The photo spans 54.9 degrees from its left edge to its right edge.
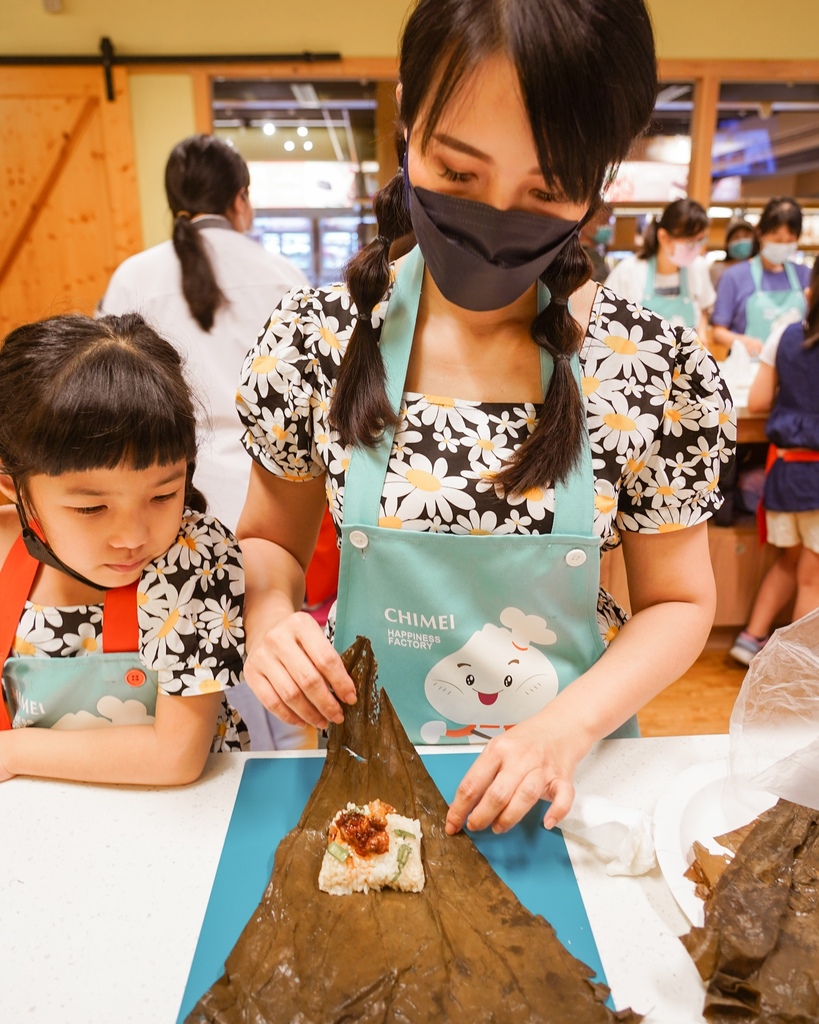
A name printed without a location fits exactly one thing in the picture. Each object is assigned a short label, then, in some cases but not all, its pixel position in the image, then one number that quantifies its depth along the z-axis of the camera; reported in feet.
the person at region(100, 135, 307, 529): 7.09
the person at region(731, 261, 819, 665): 8.89
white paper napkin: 2.79
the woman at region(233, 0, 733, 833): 3.00
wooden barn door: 15.34
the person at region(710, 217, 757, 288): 15.15
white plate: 2.77
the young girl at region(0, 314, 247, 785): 3.18
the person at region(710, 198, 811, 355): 13.60
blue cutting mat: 2.50
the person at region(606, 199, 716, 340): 13.05
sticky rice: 2.71
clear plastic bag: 2.97
